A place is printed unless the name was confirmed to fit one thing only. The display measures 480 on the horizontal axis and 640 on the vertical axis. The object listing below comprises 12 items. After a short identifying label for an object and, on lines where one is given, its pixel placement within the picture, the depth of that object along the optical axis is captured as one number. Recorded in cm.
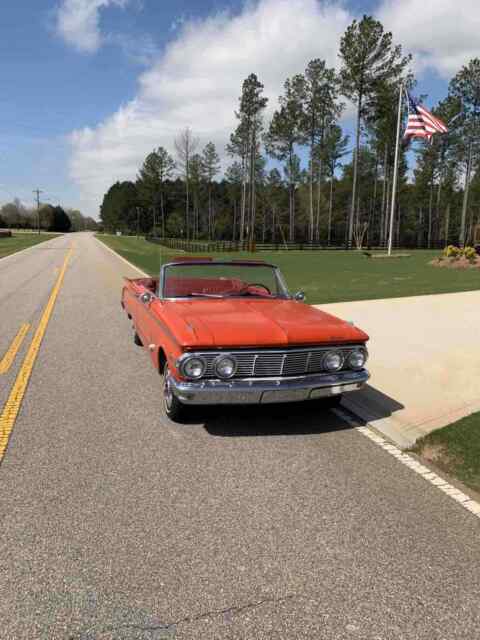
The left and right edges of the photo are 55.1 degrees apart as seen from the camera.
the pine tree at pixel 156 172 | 8200
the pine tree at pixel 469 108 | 4944
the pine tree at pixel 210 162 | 7731
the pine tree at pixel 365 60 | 4169
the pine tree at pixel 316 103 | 5175
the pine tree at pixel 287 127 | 5347
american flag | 2447
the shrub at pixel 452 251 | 2471
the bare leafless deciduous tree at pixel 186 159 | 6066
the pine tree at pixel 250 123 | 5016
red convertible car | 404
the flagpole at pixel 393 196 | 2875
